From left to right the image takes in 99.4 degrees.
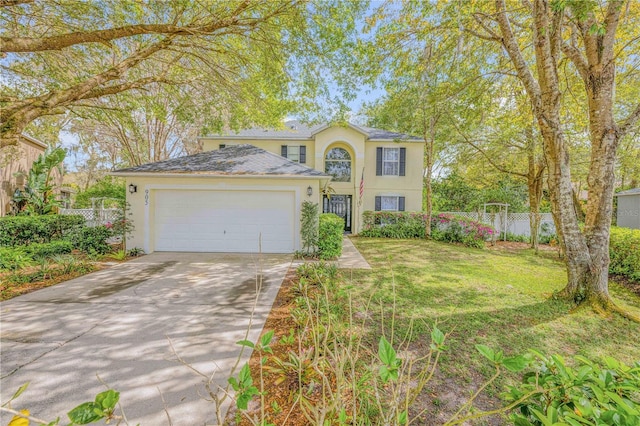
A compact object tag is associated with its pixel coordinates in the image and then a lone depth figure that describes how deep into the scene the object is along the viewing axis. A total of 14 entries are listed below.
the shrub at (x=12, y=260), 6.24
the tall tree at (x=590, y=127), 4.75
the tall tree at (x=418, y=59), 6.57
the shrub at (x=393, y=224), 14.15
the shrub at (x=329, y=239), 8.64
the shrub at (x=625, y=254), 6.66
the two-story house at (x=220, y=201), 8.81
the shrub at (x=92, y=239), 8.48
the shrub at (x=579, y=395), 1.11
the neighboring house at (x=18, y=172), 11.40
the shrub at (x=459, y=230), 12.25
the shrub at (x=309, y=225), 8.76
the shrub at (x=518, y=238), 13.80
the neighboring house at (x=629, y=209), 14.80
